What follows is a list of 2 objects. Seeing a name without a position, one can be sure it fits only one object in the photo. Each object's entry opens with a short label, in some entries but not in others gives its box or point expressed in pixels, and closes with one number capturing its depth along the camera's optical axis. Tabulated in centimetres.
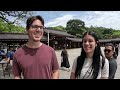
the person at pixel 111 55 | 191
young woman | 163
